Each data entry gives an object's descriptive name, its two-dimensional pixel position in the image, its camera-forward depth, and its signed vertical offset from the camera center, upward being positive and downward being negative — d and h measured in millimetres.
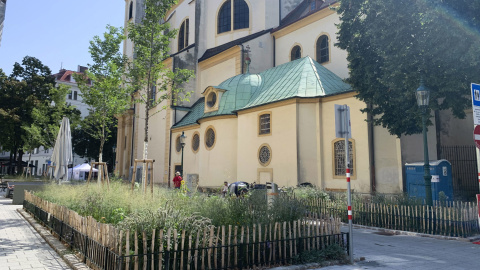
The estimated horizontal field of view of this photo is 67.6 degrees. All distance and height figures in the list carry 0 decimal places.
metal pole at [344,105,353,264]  6888 -318
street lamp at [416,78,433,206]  10930 +2055
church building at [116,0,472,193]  16891 +3791
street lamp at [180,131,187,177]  21045 +1925
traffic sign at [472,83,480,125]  5773 +1157
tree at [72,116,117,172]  51719 +3982
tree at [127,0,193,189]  13758 +4978
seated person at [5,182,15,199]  21453 -1136
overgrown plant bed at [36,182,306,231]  5949 -744
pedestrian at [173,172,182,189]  17188 -418
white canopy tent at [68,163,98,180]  35388 +319
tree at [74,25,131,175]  17719 +4462
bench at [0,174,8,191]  25950 -977
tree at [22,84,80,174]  29322 +4596
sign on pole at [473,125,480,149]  5657 +600
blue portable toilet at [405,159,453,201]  13398 -239
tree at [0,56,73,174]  35594 +7610
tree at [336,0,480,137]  10797 +4034
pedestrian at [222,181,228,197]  16422 -740
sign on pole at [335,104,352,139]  7066 +1017
